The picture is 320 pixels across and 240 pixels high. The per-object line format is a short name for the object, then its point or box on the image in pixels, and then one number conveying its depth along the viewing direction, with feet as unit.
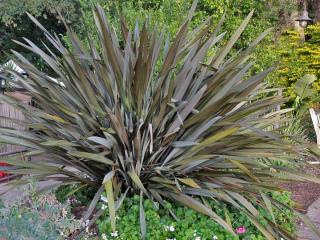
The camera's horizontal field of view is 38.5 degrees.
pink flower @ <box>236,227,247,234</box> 10.71
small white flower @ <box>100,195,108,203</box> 10.71
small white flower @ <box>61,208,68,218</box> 9.73
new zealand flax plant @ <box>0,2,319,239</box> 10.73
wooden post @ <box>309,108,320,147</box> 27.69
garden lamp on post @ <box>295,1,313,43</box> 36.50
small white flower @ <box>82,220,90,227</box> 10.39
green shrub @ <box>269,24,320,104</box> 35.77
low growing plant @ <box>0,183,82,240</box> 8.72
